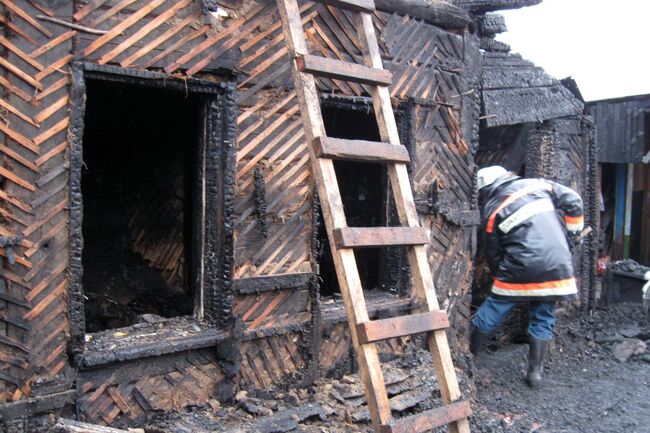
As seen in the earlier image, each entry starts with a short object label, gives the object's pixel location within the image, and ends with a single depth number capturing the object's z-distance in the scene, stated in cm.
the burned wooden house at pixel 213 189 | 352
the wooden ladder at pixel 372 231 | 320
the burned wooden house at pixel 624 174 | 1180
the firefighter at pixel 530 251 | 571
